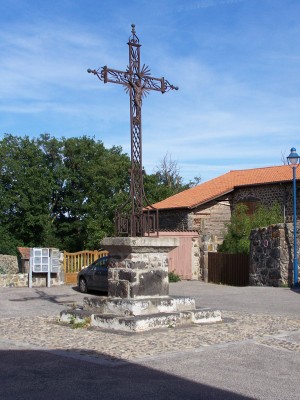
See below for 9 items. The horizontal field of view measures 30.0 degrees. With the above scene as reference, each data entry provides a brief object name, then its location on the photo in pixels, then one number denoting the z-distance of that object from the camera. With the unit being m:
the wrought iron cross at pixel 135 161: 10.18
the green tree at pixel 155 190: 42.03
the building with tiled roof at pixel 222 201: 28.41
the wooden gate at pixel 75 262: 23.16
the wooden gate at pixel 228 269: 23.20
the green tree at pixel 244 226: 25.45
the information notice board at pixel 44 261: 21.36
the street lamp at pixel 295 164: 19.28
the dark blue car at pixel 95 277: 18.78
